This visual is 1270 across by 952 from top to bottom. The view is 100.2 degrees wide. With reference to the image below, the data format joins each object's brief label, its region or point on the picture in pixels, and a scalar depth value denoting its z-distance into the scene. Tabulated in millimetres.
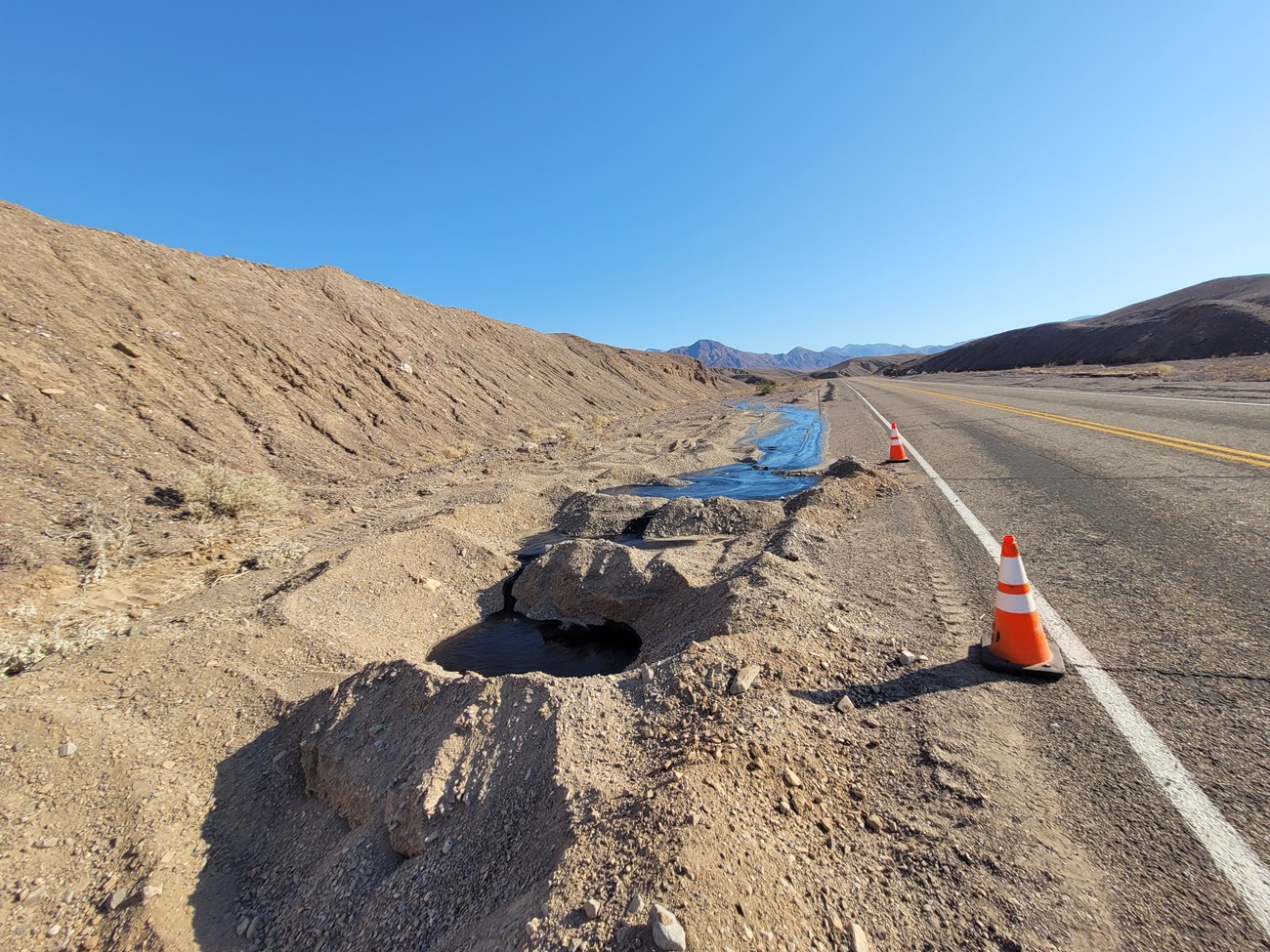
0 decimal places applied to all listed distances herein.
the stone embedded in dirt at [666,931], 1518
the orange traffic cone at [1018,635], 2805
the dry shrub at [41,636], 4207
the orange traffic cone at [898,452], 8994
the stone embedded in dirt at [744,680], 2838
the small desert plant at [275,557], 6664
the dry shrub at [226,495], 7930
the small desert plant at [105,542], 6109
